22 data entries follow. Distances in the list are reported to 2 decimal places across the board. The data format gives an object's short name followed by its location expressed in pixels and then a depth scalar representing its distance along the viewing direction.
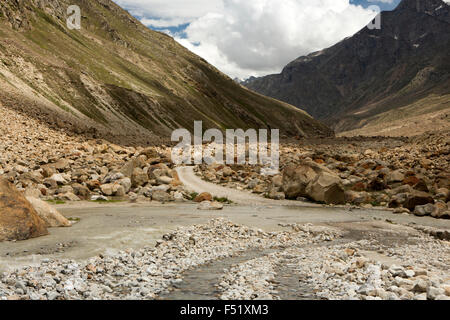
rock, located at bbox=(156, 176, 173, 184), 38.09
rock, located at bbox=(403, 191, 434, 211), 31.00
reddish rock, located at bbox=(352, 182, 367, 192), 39.12
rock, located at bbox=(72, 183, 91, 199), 30.42
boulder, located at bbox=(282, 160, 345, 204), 34.78
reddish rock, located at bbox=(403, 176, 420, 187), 37.13
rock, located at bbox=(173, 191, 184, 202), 33.57
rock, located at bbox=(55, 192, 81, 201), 28.39
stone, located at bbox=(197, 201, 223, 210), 29.09
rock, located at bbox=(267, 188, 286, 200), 37.19
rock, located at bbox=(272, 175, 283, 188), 40.59
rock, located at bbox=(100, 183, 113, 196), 32.28
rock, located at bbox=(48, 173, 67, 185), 31.69
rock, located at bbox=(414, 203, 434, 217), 29.09
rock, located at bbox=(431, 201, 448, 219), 28.22
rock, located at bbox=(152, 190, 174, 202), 32.74
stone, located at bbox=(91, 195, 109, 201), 30.09
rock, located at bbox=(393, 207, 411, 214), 30.52
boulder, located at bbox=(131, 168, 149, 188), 36.56
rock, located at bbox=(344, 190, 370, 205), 35.15
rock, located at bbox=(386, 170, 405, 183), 38.94
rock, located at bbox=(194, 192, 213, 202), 33.39
